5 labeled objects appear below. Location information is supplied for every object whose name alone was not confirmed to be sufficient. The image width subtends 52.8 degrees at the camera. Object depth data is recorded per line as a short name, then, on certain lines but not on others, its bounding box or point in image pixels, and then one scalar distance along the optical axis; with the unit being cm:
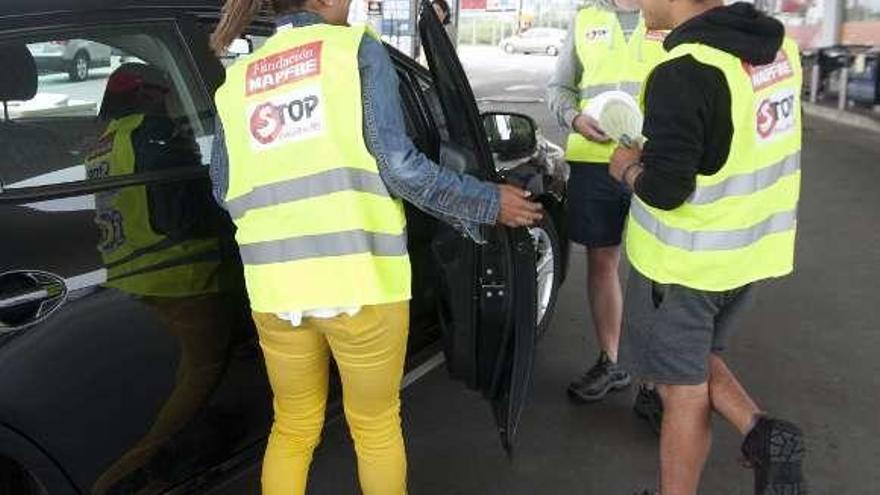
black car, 198
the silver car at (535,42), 3947
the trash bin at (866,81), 1277
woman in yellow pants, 195
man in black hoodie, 218
